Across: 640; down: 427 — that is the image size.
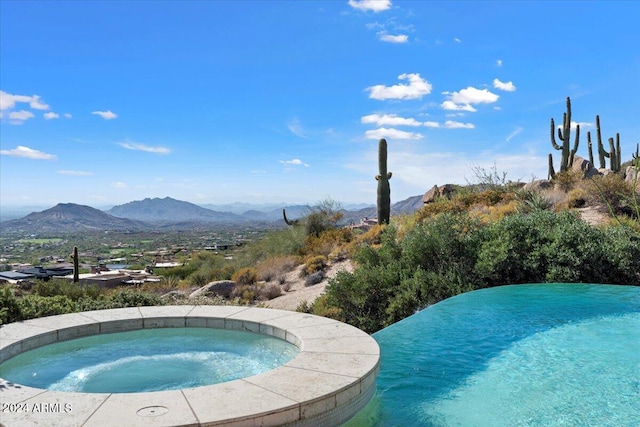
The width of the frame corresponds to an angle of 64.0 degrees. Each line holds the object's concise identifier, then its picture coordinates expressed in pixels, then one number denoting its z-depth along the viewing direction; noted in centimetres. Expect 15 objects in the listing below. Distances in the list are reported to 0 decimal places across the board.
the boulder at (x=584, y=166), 2119
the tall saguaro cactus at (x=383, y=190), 1831
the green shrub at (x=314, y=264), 1500
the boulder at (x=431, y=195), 2202
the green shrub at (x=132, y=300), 879
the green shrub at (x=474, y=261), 902
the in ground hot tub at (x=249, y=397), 351
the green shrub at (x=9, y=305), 729
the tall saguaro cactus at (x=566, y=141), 2197
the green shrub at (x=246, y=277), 1494
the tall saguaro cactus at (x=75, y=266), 1659
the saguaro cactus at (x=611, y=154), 2566
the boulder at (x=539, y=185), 1838
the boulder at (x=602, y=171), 2245
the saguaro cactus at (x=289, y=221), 2062
